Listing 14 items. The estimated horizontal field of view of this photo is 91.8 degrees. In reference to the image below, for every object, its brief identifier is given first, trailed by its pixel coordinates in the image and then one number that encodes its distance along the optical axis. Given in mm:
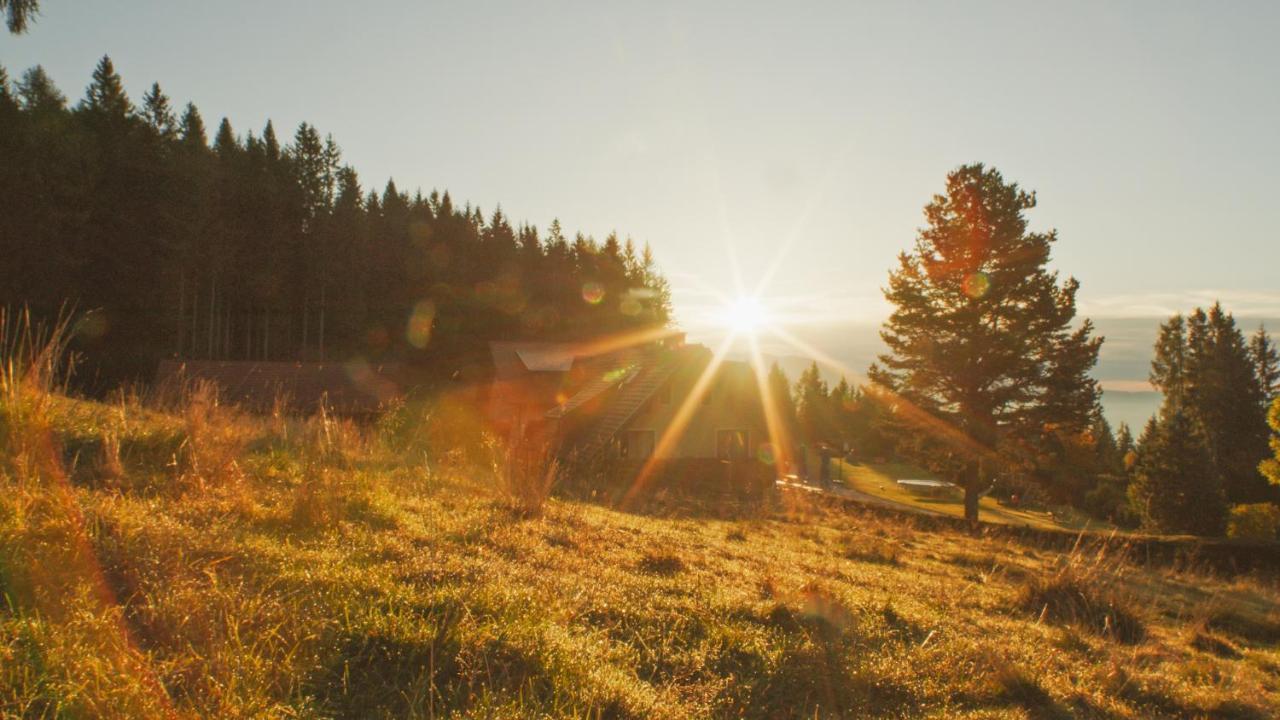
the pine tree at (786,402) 76400
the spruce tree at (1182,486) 35031
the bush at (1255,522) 31391
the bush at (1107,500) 47612
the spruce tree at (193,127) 54619
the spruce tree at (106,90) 44469
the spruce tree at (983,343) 24266
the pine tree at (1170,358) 60250
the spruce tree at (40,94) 45538
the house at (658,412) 28766
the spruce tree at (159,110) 48562
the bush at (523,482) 7777
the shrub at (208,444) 6230
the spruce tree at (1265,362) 50625
